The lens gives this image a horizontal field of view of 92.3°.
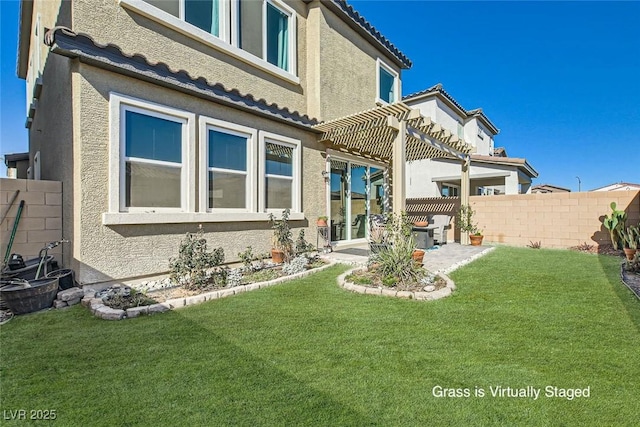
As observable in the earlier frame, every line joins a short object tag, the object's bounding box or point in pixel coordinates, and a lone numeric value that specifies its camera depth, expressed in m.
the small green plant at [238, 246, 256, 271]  7.78
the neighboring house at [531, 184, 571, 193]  36.66
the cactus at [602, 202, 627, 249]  11.46
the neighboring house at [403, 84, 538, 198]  18.61
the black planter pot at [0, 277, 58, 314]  5.03
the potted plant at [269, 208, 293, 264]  8.82
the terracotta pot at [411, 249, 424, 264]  7.98
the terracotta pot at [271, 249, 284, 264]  8.77
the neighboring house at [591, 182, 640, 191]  39.74
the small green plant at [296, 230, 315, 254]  9.47
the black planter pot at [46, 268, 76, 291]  5.81
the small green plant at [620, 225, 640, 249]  10.00
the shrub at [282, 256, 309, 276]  7.89
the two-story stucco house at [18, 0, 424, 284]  5.96
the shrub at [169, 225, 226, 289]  6.30
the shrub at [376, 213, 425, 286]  6.70
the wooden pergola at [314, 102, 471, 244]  8.52
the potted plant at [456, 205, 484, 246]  13.33
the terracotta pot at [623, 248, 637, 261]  9.80
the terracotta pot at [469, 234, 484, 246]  13.28
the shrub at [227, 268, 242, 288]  6.68
